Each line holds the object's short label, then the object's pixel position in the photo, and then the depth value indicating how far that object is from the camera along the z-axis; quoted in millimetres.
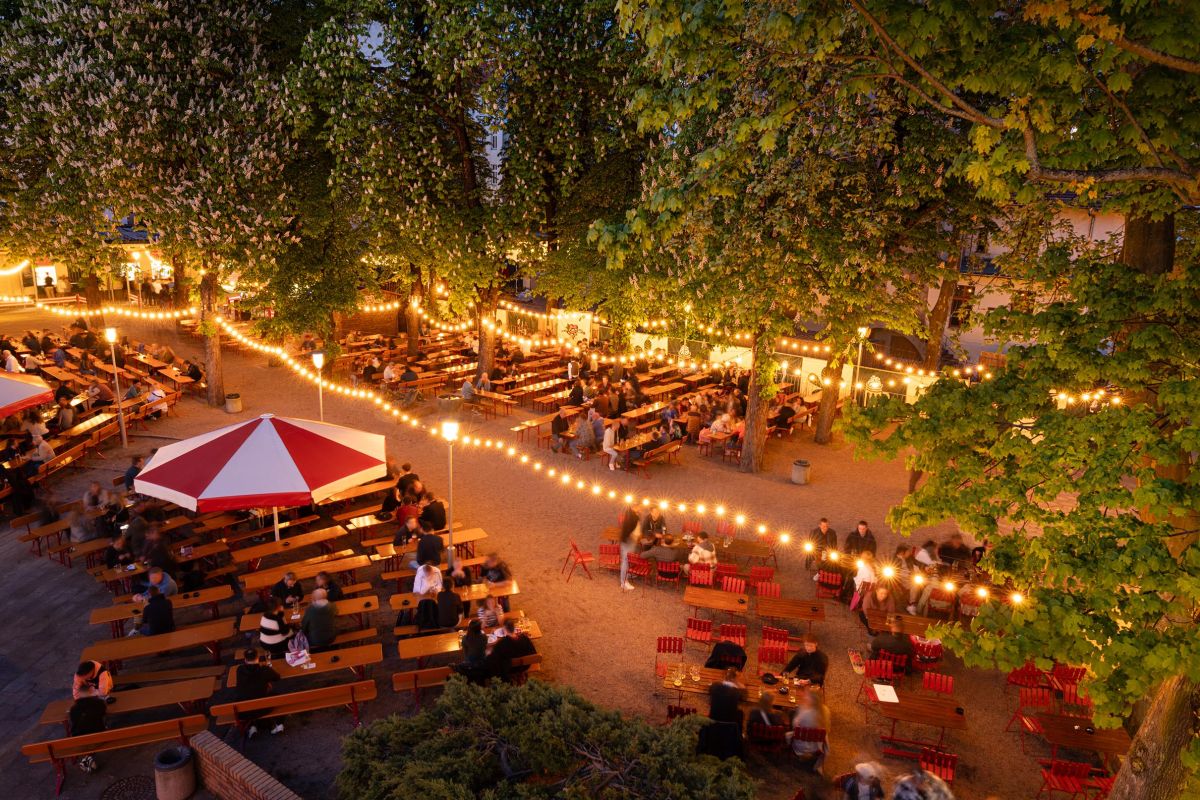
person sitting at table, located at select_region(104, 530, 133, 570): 11742
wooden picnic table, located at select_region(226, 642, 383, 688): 9349
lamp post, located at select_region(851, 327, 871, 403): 16862
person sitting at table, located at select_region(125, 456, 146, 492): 14031
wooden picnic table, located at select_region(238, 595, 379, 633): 10266
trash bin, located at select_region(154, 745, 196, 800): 7770
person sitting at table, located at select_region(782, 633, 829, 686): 9586
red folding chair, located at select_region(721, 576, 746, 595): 11734
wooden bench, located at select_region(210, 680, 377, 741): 8531
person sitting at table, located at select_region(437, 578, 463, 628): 10406
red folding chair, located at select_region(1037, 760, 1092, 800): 8039
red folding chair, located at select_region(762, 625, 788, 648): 10297
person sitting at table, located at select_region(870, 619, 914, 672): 10219
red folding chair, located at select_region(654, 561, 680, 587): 12453
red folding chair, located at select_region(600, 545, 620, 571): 12773
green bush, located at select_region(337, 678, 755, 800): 6340
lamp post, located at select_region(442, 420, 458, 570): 10586
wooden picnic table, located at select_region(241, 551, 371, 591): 11250
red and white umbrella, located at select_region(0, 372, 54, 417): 12922
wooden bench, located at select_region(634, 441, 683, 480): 17955
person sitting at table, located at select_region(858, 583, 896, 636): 11445
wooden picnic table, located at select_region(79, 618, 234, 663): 9492
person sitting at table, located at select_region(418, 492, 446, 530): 13250
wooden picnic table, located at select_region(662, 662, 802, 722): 9116
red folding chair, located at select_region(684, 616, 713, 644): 10555
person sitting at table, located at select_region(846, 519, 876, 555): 12680
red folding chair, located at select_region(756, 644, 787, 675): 10250
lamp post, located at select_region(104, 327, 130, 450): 17250
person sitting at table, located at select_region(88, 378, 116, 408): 19531
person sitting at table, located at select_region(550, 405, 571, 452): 19303
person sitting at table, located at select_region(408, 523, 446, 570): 11891
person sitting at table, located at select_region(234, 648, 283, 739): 8789
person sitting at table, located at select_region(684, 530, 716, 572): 12430
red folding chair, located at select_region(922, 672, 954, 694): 9578
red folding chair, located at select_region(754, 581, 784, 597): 11938
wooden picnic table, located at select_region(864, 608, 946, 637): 10734
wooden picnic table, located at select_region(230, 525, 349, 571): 12188
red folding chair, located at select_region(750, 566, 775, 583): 12234
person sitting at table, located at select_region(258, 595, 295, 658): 9664
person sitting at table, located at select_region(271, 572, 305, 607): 10711
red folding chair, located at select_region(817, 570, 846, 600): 12406
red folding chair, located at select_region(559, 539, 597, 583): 12953
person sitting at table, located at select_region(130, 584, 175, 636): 10109
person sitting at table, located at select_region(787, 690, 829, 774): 8547
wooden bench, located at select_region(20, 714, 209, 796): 7773
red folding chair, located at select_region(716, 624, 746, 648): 10305
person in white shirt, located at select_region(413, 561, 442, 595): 11109
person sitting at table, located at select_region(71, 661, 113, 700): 8203
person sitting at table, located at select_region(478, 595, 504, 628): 10148
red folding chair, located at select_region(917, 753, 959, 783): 8305
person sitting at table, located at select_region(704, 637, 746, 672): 9779
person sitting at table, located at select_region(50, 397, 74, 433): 17450
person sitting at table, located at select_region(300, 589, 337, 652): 9836
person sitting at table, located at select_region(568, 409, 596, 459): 18812
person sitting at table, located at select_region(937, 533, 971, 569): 12672
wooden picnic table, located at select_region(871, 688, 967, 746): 8727
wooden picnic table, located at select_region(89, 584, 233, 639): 10305
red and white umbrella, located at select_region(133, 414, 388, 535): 10586
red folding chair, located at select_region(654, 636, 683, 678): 10102
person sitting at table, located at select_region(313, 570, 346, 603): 10336
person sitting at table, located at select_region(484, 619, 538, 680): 9367
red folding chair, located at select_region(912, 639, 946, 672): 10508
